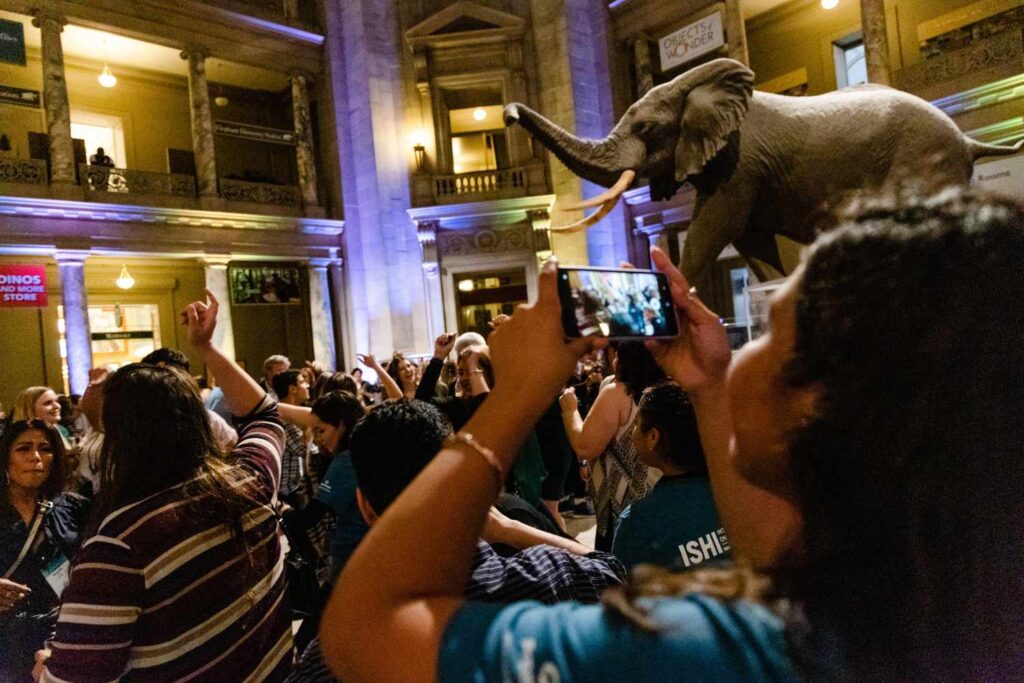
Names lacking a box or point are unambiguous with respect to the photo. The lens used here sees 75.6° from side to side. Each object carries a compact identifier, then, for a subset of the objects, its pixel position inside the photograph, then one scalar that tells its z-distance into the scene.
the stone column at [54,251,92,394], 14.23
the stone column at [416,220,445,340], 16.91
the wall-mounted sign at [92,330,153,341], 17.02
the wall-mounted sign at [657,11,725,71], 14.74
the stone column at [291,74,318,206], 17.78
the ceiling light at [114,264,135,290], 15.52
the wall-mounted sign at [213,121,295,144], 15.83
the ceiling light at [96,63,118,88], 15.43
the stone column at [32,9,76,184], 14.10
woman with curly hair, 0.62
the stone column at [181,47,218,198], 16.23
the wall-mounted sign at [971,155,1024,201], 9.69
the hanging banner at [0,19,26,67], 13.16
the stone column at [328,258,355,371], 18.12
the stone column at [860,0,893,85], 12.70
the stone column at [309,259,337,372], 17.77
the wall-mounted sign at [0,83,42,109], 13.42
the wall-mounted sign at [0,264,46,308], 13.61
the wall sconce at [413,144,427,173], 17.11
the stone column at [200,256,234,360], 16.09
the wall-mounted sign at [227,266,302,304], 16.52
